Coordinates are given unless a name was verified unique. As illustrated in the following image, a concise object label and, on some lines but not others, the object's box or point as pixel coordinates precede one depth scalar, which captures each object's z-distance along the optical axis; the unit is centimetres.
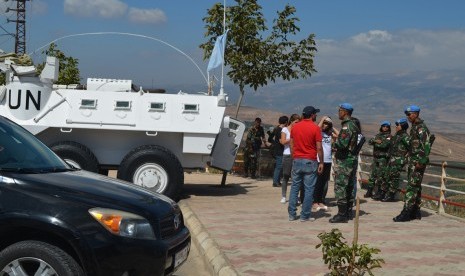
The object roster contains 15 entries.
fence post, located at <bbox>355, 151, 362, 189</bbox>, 1588
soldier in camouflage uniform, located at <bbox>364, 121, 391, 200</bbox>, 1356
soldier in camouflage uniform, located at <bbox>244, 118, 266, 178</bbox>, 1858
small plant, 579
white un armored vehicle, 1237
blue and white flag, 1541
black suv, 505
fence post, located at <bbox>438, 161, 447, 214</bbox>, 1191
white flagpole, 1302
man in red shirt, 1045
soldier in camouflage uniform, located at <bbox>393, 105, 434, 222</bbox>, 1023
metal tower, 4918
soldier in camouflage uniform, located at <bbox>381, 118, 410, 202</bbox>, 1280
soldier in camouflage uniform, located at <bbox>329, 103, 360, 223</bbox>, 1038
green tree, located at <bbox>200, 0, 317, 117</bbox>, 1961
